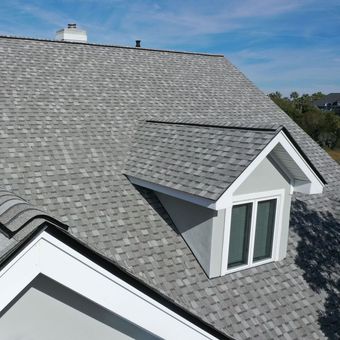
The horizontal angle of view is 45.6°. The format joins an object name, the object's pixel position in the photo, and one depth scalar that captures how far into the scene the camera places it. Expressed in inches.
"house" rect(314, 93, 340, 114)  4721.2
